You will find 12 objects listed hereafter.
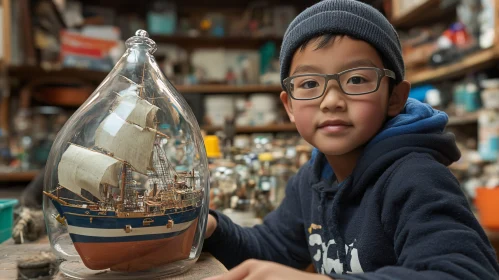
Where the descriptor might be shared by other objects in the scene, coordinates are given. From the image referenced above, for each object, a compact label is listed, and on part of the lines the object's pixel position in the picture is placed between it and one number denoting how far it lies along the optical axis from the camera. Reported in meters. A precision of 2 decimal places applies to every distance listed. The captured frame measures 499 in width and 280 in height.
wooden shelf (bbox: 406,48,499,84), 1.95
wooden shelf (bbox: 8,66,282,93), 2.62
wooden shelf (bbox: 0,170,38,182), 2.44
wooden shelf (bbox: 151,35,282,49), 3.47
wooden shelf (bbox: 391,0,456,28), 2.67
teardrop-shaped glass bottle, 0.56
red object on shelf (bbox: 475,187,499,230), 1.61
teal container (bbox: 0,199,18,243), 0.88
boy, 0.57
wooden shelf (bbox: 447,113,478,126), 2.10
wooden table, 0.61
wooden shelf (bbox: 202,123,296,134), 3.32
